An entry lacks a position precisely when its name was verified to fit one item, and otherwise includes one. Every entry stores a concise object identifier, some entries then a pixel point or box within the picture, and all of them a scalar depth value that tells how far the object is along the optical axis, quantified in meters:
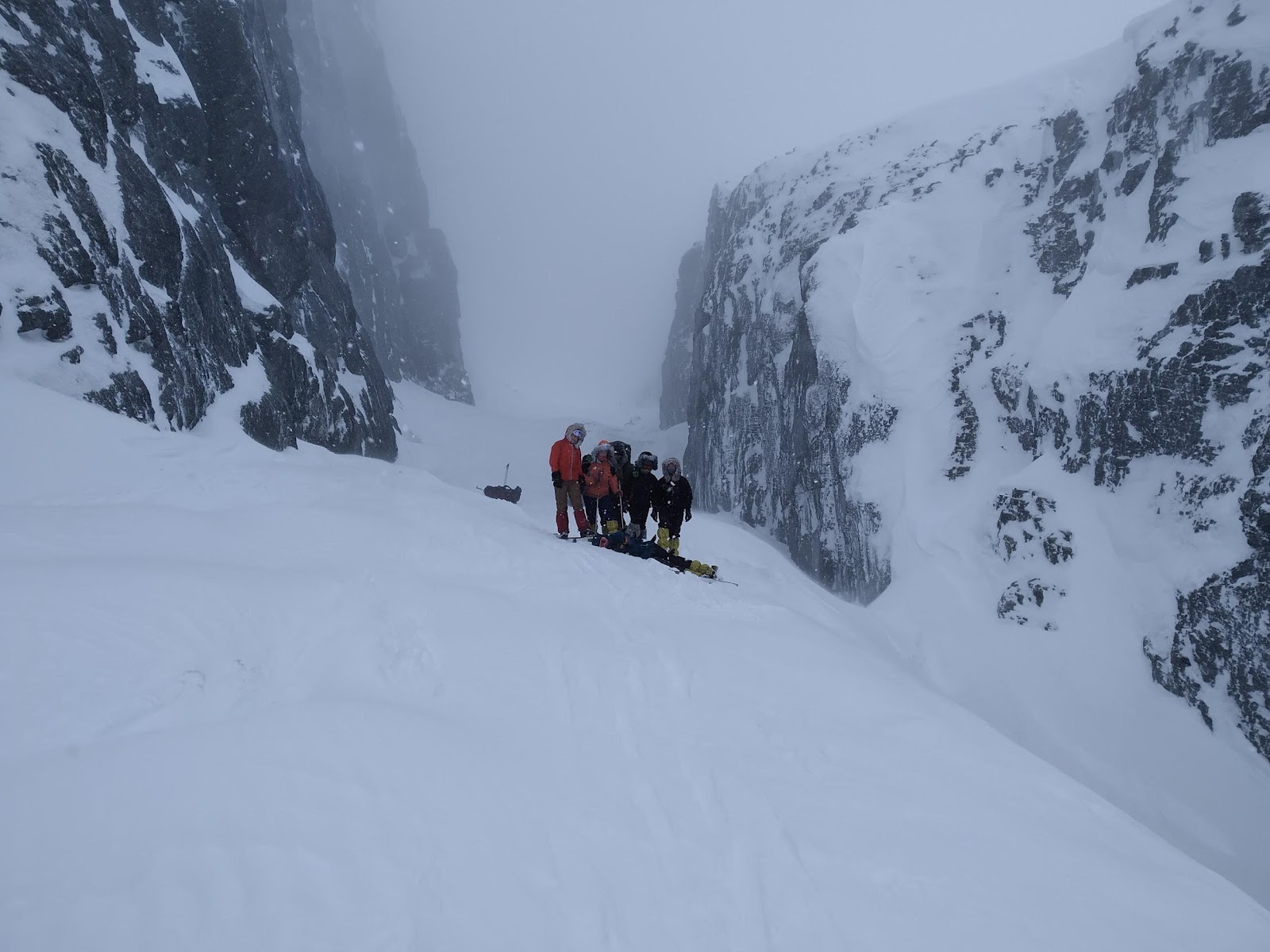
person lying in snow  9.45
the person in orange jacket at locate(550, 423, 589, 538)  9.67
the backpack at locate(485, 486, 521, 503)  18.28
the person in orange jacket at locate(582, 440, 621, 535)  10.09
